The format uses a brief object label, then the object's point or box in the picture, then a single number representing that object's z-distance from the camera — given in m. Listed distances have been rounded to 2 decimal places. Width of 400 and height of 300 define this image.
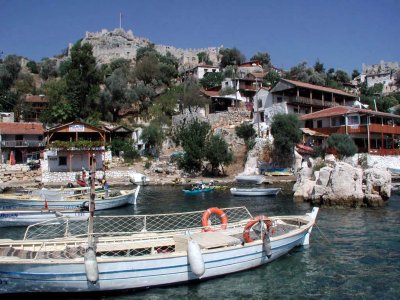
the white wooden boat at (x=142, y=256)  11.17
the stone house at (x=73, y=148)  49.16
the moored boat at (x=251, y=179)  43.27
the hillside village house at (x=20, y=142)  52.06
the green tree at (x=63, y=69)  86.27
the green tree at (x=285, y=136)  47.12
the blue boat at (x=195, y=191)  37.06
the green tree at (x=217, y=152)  48.09
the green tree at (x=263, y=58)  104.75
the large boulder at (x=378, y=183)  28.12
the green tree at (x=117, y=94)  67.49
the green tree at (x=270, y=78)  79.07
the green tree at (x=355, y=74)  114.25
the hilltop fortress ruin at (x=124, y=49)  113.31
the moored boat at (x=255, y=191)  34.22
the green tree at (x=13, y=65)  85.81
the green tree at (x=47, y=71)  98.75
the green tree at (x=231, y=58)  101.31
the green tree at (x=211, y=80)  82.38
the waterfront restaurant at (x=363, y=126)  48.22
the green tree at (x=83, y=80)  63.53
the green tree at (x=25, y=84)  79.12
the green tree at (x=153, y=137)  55.88
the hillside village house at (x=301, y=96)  57.28
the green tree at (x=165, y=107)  64.00
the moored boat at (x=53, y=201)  26.08
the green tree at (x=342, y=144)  44.91
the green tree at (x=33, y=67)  102.44
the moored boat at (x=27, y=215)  22.88
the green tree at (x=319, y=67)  97.49
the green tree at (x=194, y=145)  48.84
